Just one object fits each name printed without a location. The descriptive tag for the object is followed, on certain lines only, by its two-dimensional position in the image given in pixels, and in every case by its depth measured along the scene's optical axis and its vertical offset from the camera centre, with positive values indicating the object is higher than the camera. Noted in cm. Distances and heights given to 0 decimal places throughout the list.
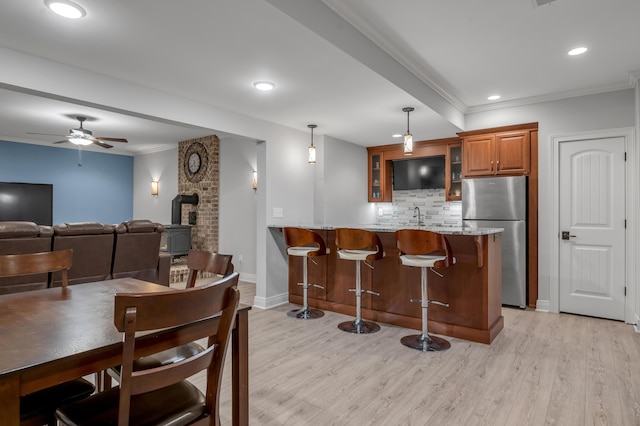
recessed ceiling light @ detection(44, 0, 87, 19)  204 +120
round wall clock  682 +102
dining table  96 -40
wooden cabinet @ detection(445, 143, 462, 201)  555 +67
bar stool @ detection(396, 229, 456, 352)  300 -38
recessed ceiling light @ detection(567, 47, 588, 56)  307 +143
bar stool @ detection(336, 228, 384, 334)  346 -38
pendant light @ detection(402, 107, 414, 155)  383 +77
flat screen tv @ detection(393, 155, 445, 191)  582 +70
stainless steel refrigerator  433 -6
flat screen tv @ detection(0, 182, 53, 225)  670 +23
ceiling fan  514 +111
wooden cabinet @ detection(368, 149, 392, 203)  636 +67
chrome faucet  611 +3
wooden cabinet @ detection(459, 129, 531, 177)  441 +79
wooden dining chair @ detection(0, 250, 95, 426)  130 -70
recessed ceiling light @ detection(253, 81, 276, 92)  327 +120
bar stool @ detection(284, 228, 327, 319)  391 -38
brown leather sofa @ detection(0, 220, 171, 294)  336 -36
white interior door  391 -14
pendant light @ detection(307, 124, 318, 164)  457 +77
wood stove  650 -47
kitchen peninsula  326 -73
